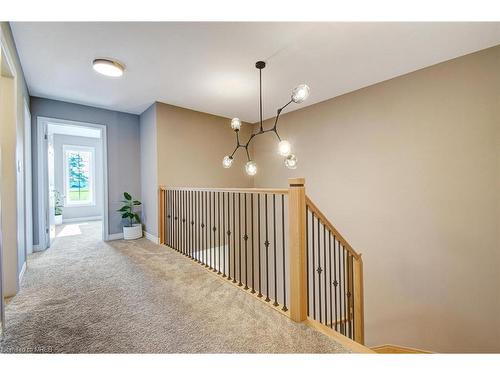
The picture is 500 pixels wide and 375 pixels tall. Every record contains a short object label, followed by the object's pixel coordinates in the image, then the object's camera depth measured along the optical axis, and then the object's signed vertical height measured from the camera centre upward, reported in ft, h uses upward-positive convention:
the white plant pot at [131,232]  12.84 -2.51
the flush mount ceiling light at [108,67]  7.71 +4.34
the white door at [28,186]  9.23 +0.21
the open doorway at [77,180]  18.86 +0.92
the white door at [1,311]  4.60 -2.55
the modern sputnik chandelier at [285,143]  6.53 +1.49
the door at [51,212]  12.12 -1.24
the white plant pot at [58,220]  19.04 -2.54
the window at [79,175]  20.77 +1.44
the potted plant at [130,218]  12.62 -1.72
